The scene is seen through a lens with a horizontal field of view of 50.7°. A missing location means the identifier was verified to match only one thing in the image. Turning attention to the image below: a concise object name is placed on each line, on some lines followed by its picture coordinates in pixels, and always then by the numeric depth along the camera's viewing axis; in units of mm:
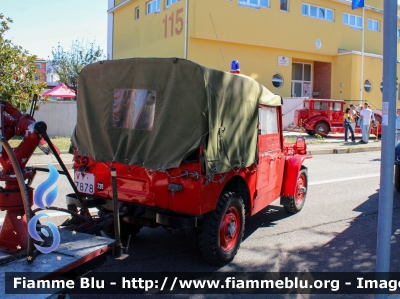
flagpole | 28297
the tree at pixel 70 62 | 29469
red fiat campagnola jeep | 4504
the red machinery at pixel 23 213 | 3406
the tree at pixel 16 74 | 14023
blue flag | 19950
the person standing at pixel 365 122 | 20375
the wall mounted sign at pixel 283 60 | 26438
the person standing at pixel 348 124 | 20531
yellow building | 22906
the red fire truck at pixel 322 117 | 22122
